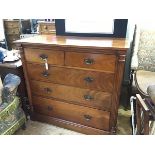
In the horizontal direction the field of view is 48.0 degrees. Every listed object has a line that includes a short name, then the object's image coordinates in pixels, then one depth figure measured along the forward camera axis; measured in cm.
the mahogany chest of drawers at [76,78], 136
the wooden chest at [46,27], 238
